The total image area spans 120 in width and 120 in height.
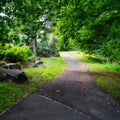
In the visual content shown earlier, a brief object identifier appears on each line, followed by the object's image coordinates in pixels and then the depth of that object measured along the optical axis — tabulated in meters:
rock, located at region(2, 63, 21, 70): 8.67
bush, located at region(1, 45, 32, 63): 10.33
